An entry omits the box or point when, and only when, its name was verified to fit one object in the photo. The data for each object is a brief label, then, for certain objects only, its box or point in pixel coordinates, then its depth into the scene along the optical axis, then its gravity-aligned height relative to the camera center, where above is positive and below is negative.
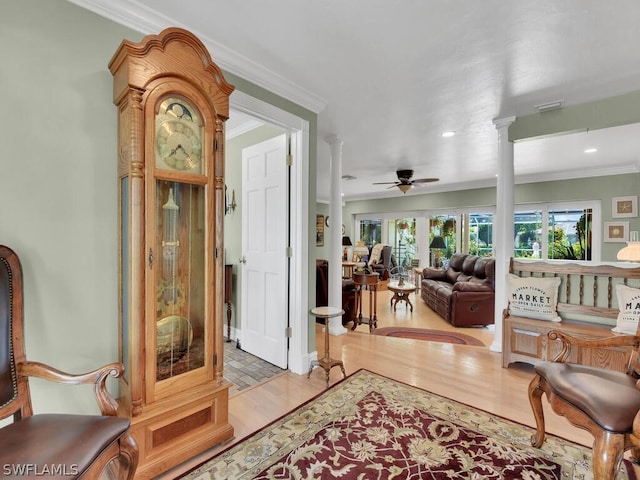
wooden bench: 2.57 -0.74
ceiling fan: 5.21 +0.97
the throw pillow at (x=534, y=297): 2.85 -0.59
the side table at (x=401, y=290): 5.07 -0.94
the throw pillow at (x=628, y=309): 2.41 -0.59
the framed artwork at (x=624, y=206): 5.32 +0.55
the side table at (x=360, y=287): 4.47 -0.82
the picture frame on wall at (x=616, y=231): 5.40 +0.11
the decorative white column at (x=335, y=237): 3.91 -0.03
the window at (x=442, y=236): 7.88 -0.01
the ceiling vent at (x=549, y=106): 2.85 +1.28
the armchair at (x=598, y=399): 1.24 -0.75
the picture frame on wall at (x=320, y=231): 8.81 +0.12
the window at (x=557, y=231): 5.95 +0.11
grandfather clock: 1.46 -0.06
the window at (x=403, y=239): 8.73 -0.11
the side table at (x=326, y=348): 2.56 -1.01
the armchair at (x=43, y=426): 0.96 -0.72
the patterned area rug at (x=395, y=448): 1.56 -1.24
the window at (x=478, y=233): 7.36 +0.07
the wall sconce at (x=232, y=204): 3.58 +0.36
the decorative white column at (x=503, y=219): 3.24 +0.19
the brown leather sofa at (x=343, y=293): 4.30 -0.87
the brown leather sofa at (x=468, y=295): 4.89 -1.01
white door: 2.82 -0.16
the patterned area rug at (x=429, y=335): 4.12 -1.44
